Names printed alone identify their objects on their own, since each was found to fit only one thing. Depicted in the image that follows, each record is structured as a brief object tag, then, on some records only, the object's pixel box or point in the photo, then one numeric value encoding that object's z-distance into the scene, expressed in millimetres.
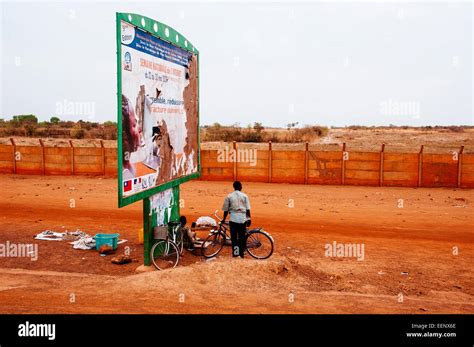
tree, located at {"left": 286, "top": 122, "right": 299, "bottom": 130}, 74675
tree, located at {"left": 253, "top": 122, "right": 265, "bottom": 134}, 54750
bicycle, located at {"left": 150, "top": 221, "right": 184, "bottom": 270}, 11066
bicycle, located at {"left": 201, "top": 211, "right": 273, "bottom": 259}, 11773
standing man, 10945
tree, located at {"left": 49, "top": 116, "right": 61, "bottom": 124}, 96938
